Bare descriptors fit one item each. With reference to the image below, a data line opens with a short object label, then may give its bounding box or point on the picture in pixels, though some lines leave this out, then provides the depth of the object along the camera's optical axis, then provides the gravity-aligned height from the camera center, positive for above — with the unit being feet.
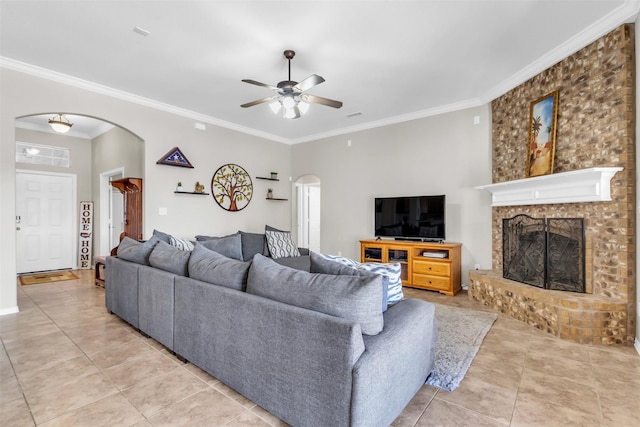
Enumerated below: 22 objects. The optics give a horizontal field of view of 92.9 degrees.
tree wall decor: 18.16 +1.53
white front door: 19.11 -0.65
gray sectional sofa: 4.45 -2.20
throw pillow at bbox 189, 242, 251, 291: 6.58 -1.33
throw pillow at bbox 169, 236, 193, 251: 11.75 -1.26
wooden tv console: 14.32 -2.44
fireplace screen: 9.97 -1.45
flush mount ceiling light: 16.79 +4.93
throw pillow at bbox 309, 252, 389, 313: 5.58 -1.05
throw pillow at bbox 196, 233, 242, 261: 13.35 -1.49
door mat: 16.99 -3.90
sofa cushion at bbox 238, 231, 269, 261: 15.94 -1.75
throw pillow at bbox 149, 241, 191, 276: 8.18 -1.34
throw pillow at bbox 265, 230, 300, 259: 16.19 -1.80
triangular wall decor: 15.53 +2.75
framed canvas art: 11.04 +2.94
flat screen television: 15.55 -0.29
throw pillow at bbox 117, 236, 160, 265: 10.00 -1.32
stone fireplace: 8.86 +0.56
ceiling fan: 9.94 +4.14
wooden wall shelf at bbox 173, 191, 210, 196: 16.21 +1.05
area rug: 6.89 -3.79
